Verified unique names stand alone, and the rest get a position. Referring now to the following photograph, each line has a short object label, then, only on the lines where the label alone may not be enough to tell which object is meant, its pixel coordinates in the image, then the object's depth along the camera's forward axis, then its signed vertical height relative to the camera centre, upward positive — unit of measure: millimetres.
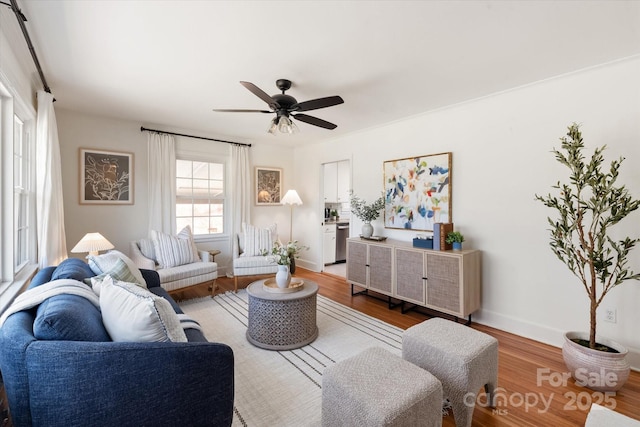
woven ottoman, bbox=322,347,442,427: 1295 -895
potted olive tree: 2035 -391
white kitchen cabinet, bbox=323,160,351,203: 5730 +585
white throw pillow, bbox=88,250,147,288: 2336 -453
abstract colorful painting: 3543 +248
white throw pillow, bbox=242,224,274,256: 4539 -490
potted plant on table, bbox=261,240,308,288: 2781 -517
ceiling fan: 2482 +954
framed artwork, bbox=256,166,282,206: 5555 +483
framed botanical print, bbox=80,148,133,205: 3865 +463
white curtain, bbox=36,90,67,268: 2822 +259
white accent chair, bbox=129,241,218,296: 3565 -820
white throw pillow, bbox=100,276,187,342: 1321 -523
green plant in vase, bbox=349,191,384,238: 4102 -60
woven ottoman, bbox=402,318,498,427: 1640 -919
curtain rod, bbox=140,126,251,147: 4238 +1224
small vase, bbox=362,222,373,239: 4080 -291
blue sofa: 1064 -686
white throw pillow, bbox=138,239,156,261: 3908 -539
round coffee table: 2605 -1025
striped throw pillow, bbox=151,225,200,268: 3819 -553
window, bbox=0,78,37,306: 2139 +134
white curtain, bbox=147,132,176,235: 4324 +432
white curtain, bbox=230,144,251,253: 5082 +407
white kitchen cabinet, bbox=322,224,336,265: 5695 -706
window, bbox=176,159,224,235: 4734 +242
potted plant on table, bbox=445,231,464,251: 3184 -338
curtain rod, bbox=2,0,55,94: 1678 +1210
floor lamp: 5367 +226
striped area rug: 1872 -1296
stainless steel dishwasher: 6044 -634
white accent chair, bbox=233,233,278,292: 4254 -851
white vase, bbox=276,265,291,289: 2781 -661
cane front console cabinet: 3012 -769
